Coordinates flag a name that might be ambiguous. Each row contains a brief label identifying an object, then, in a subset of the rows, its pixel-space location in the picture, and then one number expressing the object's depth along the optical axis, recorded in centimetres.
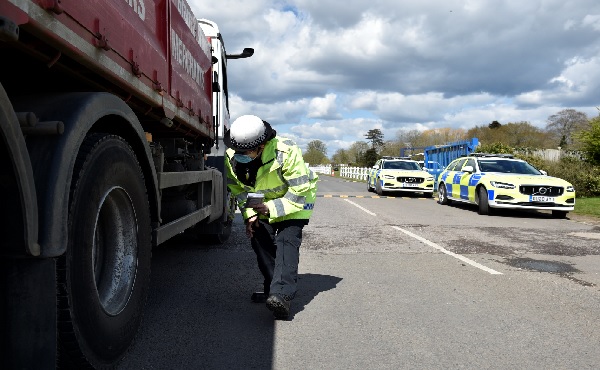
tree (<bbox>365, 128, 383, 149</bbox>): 9938
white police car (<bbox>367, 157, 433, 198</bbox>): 1817
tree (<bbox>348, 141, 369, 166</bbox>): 7819
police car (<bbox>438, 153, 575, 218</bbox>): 1125
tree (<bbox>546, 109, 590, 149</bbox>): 6020
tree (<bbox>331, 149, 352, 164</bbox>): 8979
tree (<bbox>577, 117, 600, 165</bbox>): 1769
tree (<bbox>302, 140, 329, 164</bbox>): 9138
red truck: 204
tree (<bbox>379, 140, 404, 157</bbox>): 7264
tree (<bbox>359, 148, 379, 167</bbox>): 7286
